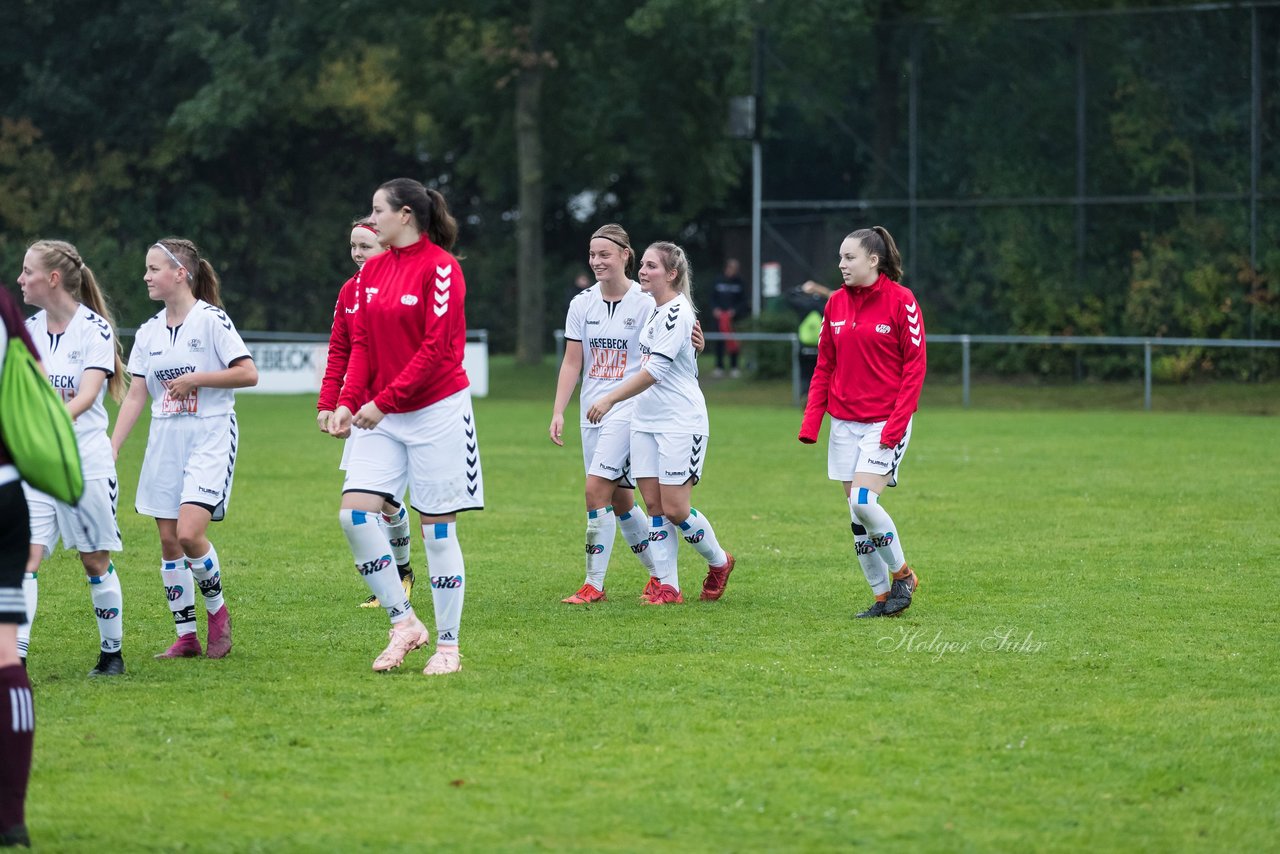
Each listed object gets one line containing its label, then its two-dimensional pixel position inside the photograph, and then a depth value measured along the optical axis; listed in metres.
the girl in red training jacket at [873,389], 17.30
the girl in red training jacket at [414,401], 14.02
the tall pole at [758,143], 58.66
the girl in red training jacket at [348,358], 15.45
